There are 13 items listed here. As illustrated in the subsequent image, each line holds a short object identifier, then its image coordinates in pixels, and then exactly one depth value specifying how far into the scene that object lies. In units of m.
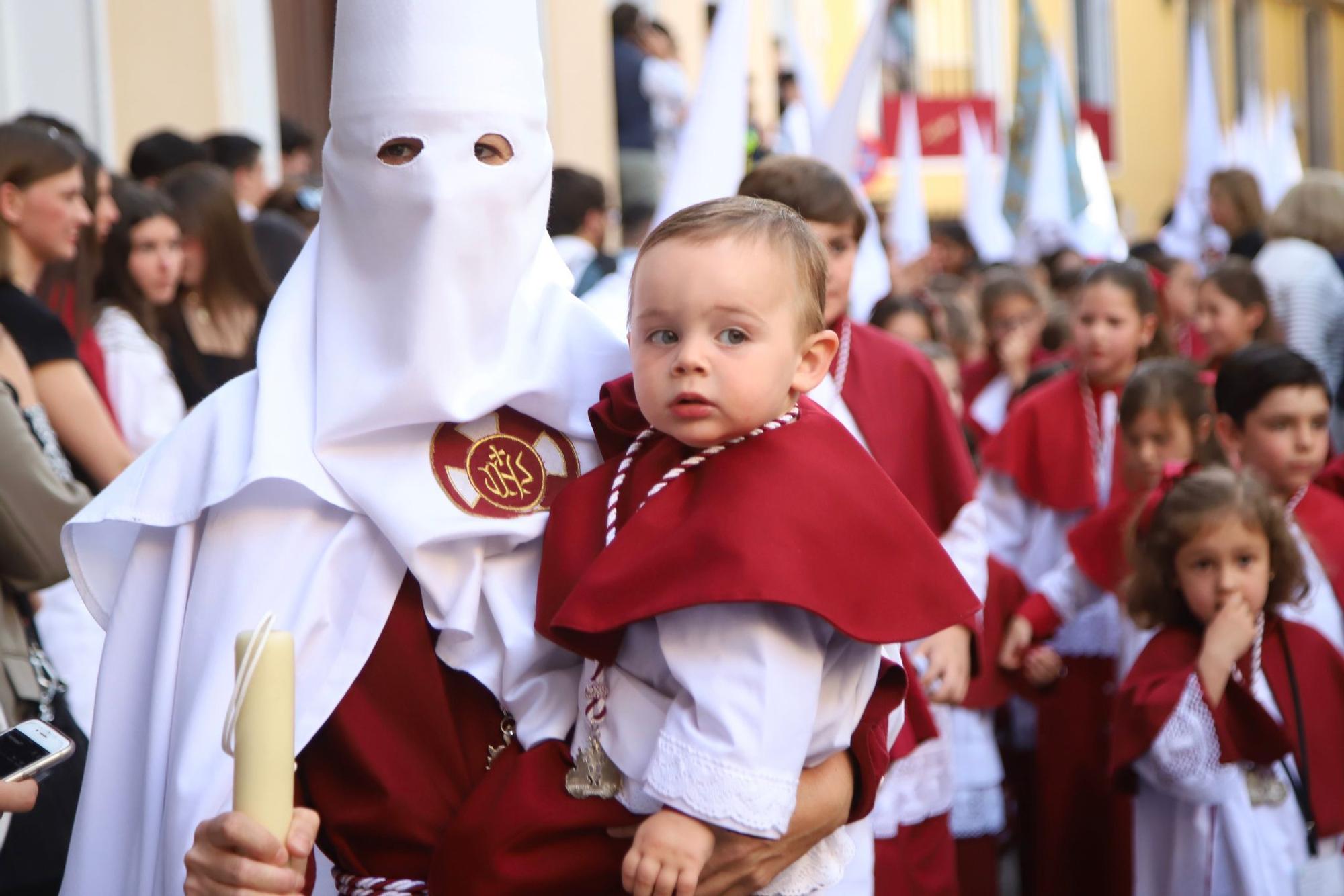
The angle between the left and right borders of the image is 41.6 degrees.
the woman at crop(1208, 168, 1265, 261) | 9.72
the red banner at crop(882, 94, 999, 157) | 25.50
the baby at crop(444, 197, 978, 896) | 2.18
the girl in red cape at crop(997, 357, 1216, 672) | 5.07
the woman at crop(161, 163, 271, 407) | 5.59
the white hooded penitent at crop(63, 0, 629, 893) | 2.42
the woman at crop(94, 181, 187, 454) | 5.02
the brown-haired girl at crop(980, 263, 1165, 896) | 5.47
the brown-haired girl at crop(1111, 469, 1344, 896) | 4.04
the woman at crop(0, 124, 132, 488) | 4.22
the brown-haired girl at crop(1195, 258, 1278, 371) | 6.93
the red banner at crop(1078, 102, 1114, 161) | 28.45
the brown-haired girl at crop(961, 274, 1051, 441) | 7.86
